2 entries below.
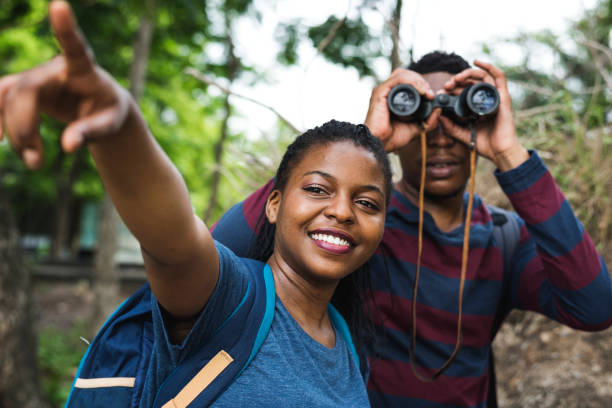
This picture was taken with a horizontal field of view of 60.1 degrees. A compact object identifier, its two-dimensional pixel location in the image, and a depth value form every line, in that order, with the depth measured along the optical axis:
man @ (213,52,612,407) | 1.82
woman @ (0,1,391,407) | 0.78
